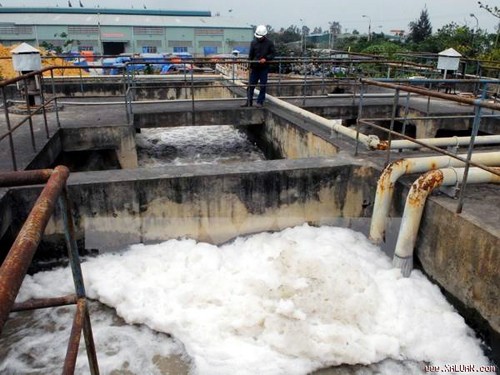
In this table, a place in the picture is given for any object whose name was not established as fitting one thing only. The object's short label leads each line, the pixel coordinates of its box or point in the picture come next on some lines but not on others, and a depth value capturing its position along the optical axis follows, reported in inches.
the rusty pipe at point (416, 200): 160.9
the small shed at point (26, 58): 327.6
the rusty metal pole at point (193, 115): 343.0
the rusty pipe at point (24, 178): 68.8
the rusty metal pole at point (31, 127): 218.9
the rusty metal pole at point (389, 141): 180.5
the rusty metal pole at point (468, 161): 141.5
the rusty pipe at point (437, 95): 135.8
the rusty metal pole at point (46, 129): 259.0
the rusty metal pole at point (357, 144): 217.2
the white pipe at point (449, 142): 208.7
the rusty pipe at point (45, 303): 70.3
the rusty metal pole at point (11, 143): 183.3
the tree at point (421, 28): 2466.8
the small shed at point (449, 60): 411.2
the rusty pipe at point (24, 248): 41.3
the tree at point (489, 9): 646.9
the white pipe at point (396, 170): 177.0
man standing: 320.8
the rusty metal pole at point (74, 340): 64.3
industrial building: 2074.3
